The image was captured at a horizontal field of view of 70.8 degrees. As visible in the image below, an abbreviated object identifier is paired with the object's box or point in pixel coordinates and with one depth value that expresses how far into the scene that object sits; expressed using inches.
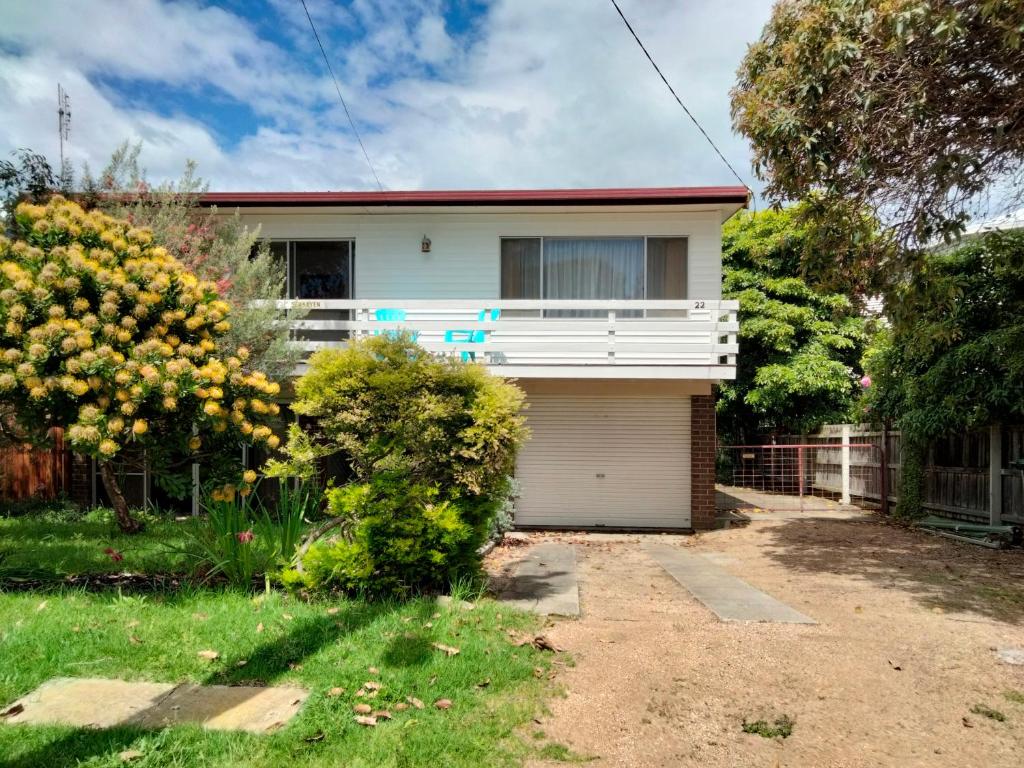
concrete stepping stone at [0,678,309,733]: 148.7
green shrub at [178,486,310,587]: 251.1
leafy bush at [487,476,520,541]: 384.3
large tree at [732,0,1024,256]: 285.4
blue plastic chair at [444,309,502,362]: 460.4
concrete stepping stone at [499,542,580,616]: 254.5
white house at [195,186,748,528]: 461.1
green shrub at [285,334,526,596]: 235.1
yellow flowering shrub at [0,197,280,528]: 223.1
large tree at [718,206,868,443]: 732.7
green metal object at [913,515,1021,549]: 398.6
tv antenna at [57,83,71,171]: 546.3
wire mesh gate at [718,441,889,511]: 598.5
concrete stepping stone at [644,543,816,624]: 249.4
